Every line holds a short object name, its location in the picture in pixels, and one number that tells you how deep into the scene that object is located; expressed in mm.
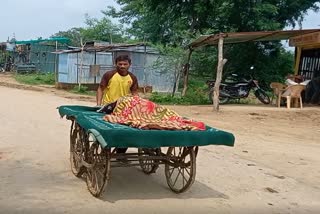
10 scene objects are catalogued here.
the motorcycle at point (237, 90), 14489
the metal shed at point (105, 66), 20650
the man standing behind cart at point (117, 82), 5052
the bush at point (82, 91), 18188
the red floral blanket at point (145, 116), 4045
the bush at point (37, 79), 22913
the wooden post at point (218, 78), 11580
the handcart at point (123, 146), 3693
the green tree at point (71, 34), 39732
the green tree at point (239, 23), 18065
